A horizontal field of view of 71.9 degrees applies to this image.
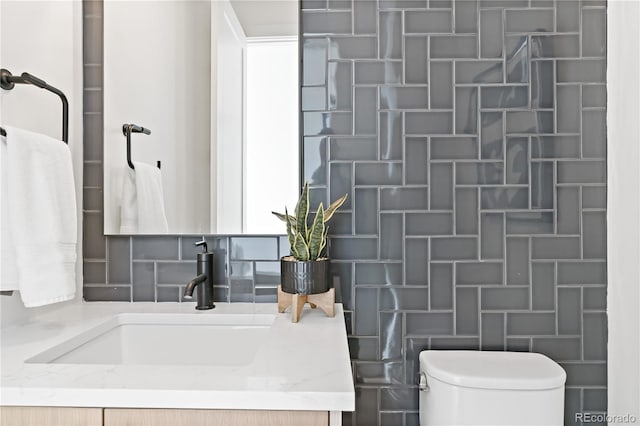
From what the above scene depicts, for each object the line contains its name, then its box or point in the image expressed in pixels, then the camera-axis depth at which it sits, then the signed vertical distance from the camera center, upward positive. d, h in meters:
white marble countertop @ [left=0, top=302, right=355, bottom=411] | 0.72 -0.29
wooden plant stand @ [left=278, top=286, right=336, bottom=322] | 1.12 -0.24
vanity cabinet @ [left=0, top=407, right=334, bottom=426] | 0.73 -0.34
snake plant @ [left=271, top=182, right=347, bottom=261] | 1.15 -0.06
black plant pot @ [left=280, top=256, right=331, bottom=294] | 1.12 -0.17
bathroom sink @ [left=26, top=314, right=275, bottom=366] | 1.21 -0.35
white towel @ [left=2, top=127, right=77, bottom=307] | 1.02 -0.01
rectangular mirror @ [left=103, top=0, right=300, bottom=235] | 1.40 +0.31
